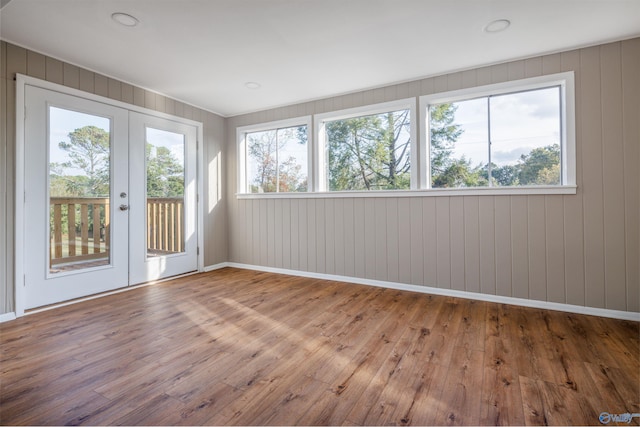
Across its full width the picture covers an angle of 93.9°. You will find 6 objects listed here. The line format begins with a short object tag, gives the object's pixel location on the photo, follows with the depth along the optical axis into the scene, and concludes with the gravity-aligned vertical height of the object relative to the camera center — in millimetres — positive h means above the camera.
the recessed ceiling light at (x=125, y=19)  2293 +1566
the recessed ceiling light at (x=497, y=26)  2408 +1562
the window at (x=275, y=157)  4391 +935
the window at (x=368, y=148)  3648 +888
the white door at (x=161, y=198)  3703 +272
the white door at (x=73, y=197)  2838 +230
